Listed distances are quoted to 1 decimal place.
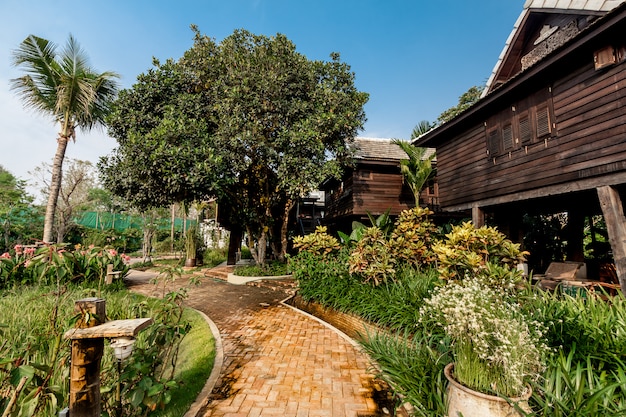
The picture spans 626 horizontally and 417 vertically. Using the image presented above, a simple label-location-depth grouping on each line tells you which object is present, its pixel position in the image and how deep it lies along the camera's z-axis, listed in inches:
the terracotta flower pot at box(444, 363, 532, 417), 92.6
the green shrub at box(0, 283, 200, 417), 72.9
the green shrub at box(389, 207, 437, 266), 297.6
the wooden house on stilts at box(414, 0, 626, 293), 241.8
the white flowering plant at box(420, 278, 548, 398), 94.5
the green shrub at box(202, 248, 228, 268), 745.6
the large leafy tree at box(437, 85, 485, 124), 1145.4
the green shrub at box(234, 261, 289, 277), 495.5
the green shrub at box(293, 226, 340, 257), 373.7
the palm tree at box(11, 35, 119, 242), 421.4
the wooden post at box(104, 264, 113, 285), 358.9
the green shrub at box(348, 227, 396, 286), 274.7
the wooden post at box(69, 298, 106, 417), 83.0
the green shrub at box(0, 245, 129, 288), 101.9
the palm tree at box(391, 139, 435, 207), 556.4
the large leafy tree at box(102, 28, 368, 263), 440.5
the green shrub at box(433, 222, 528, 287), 210.7
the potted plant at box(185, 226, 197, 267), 676.1
